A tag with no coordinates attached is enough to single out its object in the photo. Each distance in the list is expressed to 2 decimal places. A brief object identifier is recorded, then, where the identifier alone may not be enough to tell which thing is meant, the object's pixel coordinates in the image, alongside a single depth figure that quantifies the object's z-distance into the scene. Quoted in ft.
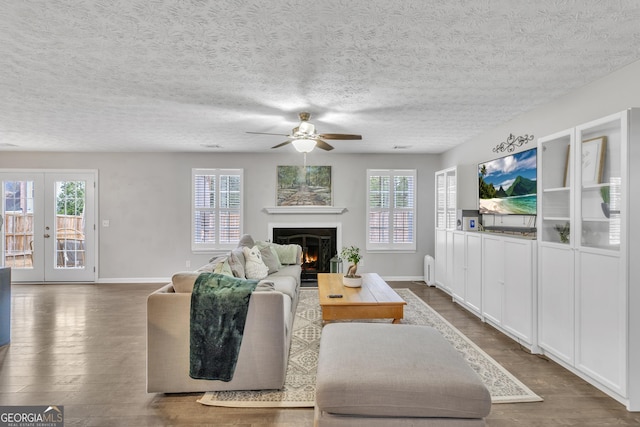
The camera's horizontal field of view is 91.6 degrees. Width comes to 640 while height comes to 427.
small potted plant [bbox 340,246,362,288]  12.20
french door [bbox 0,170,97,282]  18.99
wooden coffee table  10.19
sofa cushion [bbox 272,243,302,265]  16.28
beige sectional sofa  7.54
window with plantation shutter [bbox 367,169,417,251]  19.93
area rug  7.33
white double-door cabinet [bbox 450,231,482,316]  12.91
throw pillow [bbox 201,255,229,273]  10.08
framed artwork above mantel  19.65
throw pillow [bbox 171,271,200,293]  7.77
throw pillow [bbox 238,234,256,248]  15.53
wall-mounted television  11.02
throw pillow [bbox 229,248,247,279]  11.04
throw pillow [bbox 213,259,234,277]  10.09
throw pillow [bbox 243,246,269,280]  12.71
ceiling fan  10.91
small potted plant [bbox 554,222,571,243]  9.04
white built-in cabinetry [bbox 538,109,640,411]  6.96
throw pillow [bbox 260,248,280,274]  14.42
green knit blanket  7.45
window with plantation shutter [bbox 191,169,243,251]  19.54
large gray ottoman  4.95
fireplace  19.66
